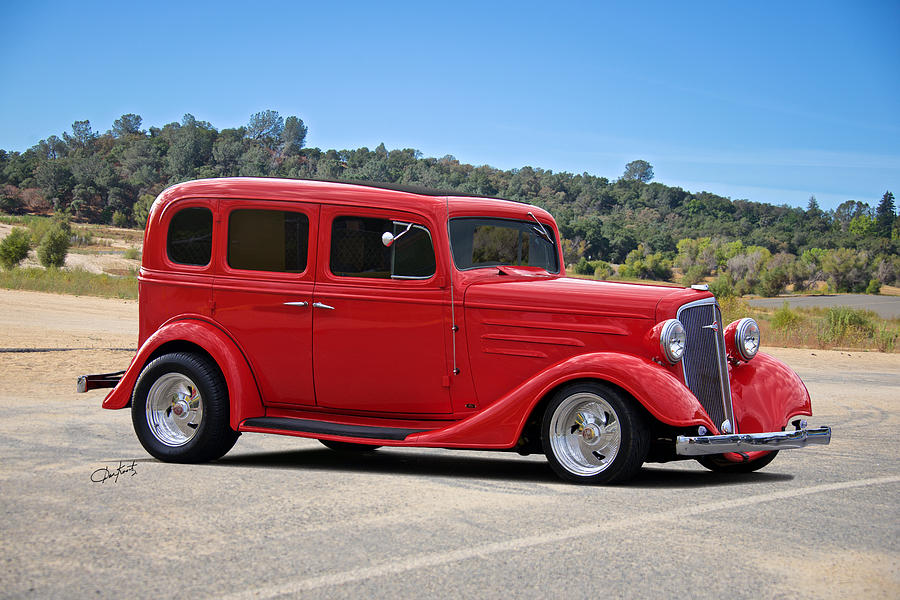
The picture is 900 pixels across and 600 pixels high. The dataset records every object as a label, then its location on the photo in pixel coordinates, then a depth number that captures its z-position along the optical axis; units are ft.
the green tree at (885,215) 442.91
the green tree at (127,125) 552.00
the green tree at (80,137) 524.93
